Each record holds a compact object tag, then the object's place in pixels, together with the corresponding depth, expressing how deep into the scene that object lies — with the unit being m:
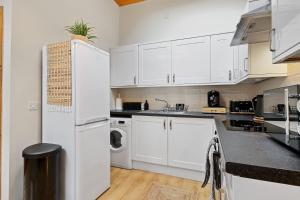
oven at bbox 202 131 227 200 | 1.15
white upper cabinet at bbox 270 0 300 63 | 0.68
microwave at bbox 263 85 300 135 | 0.75
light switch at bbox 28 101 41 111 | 1.78
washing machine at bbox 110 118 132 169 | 2.77
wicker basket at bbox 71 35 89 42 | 1.80
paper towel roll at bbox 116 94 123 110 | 3.42
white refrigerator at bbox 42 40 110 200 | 1.69
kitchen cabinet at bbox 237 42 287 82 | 1.67
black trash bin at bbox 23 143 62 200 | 1.50
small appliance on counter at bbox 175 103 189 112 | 3.04
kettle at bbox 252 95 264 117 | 1.87
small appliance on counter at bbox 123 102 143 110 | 3.29
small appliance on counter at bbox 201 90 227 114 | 2.64
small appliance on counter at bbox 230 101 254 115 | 2.53
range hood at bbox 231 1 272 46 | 1.10
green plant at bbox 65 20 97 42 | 1.91
